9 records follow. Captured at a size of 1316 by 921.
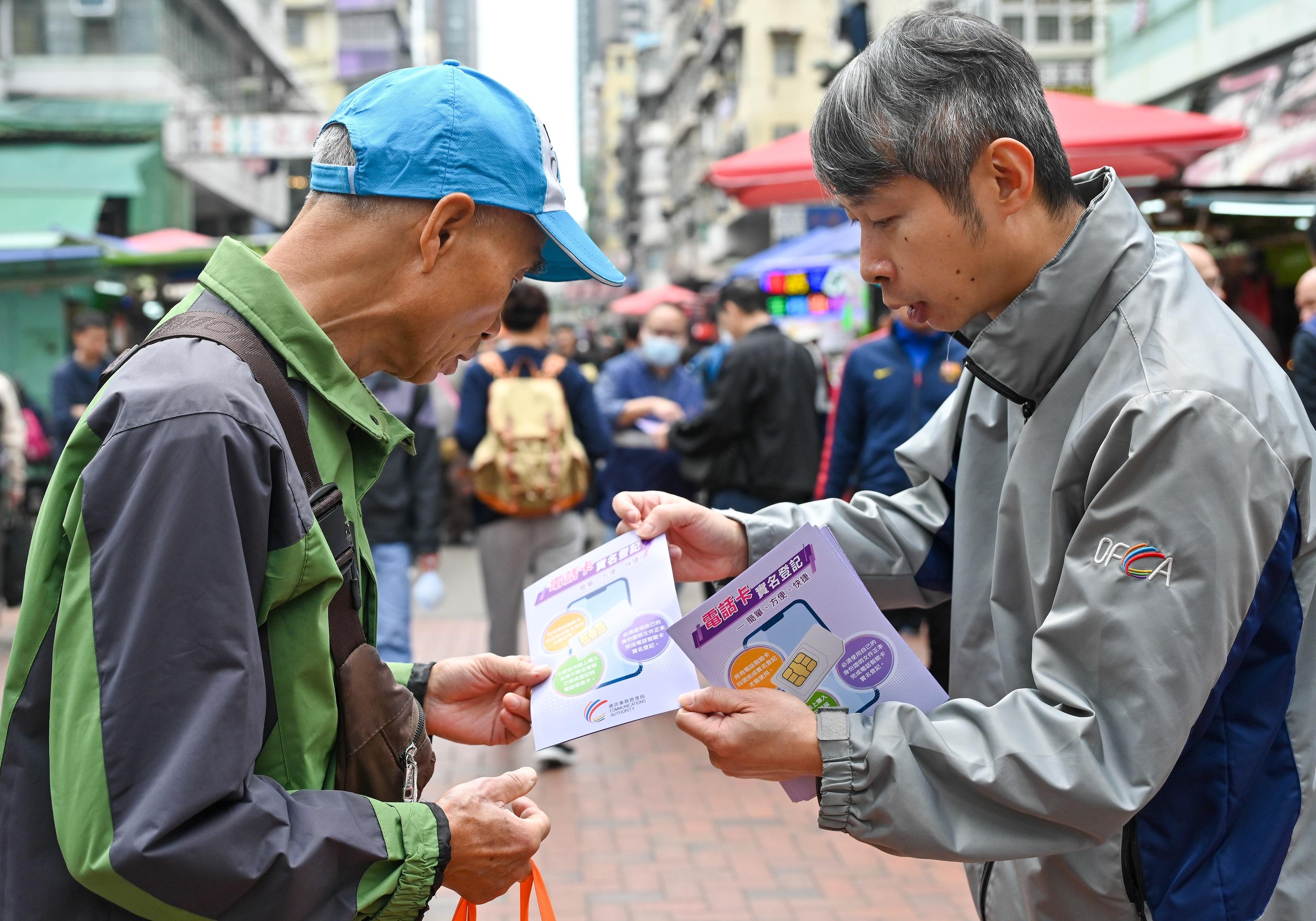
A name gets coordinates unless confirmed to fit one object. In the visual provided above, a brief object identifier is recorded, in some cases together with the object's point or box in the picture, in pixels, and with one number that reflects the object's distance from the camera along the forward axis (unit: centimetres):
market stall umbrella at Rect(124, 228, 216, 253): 1512
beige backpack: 567
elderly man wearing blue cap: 136
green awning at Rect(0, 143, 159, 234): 1975
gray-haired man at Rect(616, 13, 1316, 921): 154
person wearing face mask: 715
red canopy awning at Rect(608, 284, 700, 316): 1942
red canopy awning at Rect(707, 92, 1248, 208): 602
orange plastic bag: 192
